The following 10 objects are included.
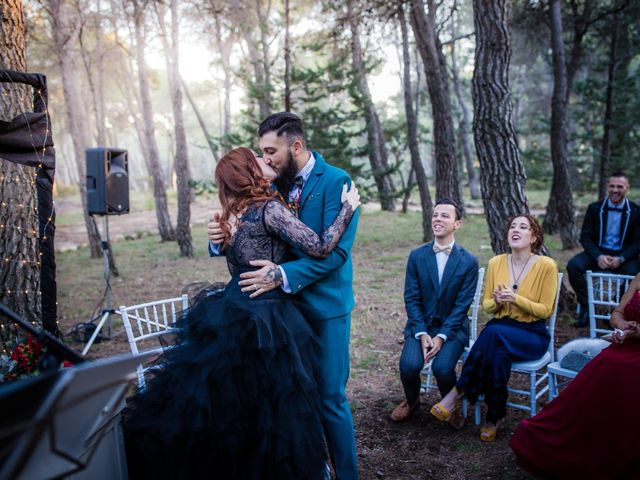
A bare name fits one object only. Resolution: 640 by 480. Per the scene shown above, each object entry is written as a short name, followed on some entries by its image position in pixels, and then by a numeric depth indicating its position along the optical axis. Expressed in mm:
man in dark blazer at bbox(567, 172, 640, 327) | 5602
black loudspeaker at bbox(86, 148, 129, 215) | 7109
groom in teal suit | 2607
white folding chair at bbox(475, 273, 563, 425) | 3443
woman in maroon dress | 2584
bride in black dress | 2281
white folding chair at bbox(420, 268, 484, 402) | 3924
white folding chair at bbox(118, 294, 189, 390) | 2720
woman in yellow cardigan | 3441
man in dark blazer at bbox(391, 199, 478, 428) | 3613
